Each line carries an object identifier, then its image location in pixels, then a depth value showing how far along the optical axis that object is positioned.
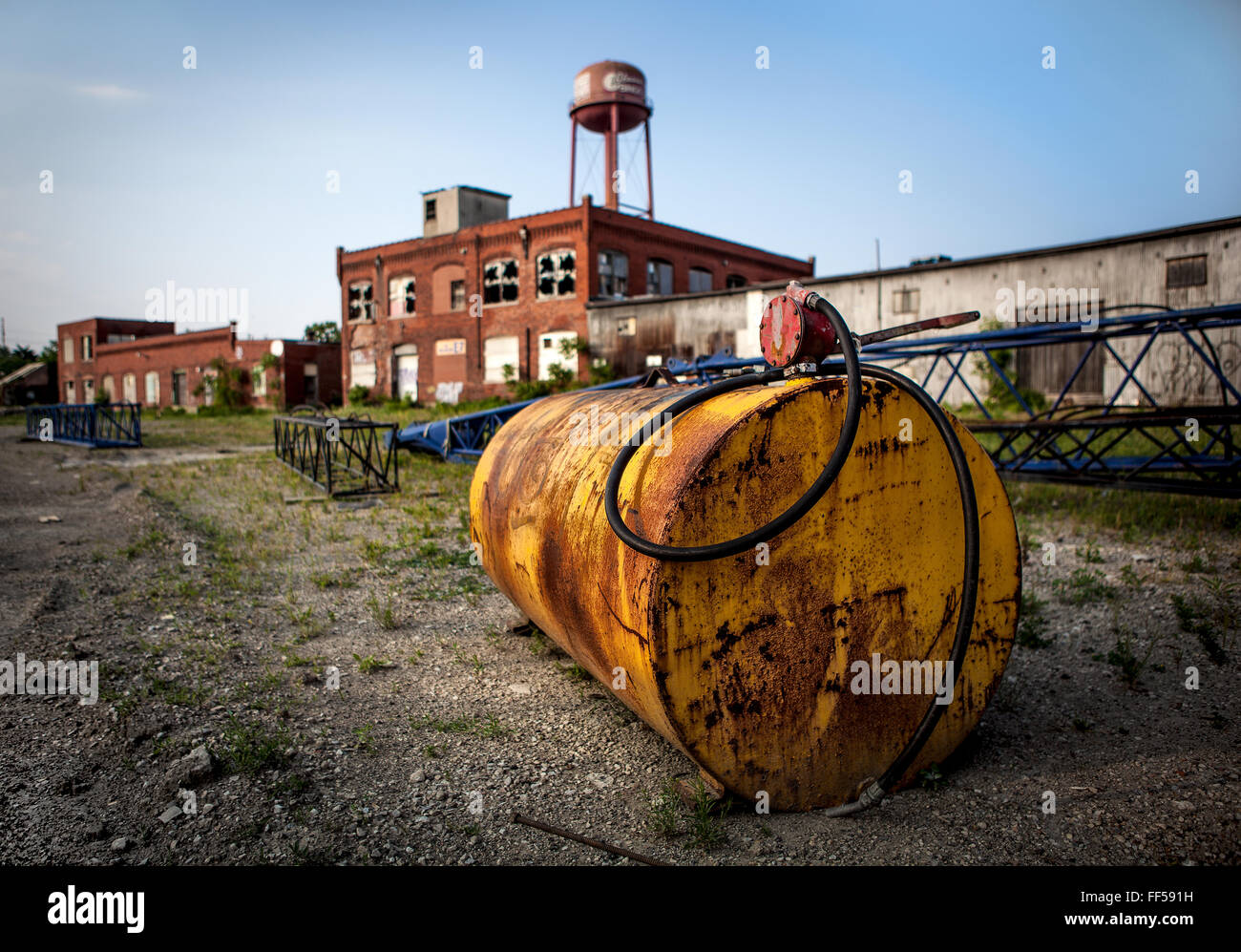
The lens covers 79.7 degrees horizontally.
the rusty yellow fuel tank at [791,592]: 2.50
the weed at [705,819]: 2.56
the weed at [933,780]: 2.92
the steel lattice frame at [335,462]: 9.86
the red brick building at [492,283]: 26.05
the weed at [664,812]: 2.62
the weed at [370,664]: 4.19
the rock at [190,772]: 2.90
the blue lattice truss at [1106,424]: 6.19
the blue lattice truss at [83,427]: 17.98
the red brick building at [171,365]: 36.44
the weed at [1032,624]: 4.52
